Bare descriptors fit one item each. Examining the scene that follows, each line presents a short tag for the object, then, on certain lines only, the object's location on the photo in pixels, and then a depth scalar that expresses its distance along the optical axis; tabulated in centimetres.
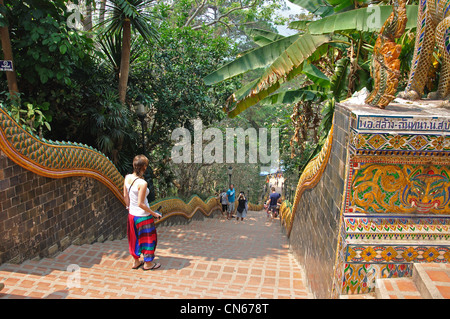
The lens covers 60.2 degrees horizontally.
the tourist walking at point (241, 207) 1367
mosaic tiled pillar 343
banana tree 655
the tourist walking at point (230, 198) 1428
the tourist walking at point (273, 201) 1459
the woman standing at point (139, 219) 509
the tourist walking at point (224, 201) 1504
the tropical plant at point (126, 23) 862
